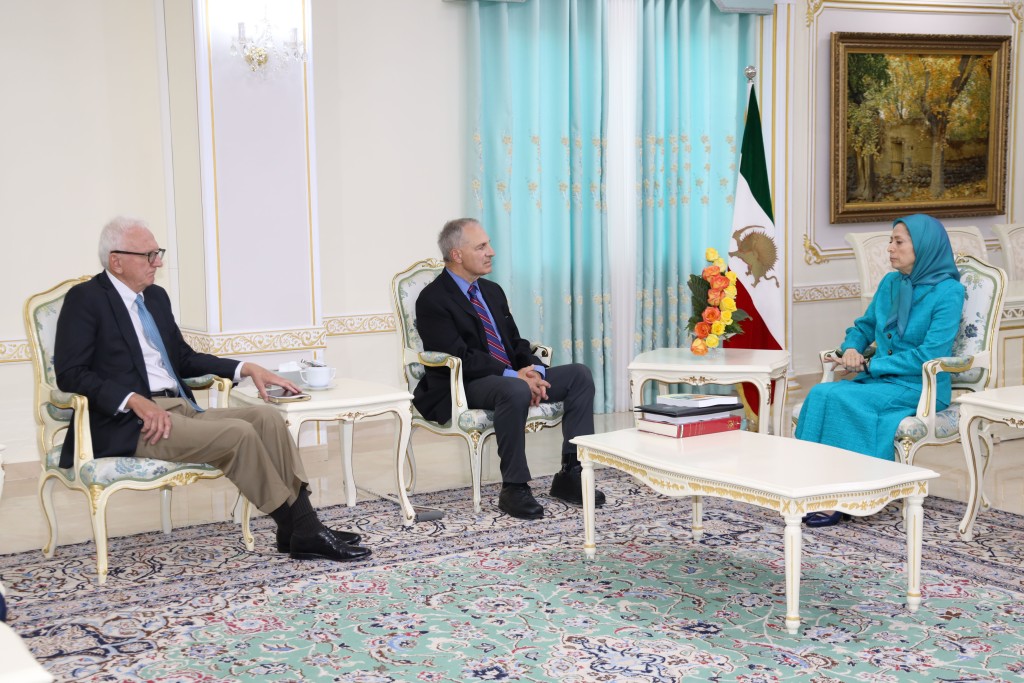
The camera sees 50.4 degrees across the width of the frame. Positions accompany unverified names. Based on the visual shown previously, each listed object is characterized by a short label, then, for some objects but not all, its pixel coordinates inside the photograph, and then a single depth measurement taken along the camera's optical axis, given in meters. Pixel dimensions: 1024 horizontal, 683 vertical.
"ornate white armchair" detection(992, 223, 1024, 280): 7.71
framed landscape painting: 8.45
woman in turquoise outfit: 4.89
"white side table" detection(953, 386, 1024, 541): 4.31
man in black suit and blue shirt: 5.06
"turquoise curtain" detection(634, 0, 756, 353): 7.46
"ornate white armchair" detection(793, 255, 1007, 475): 4.75
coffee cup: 4.82
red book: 4.14
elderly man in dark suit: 4.11
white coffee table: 3.38
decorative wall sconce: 5.77
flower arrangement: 5.65
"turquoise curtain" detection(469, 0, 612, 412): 6.97
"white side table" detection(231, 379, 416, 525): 4.56
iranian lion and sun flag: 6.95
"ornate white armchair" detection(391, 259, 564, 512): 5.08
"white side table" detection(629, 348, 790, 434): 5.32
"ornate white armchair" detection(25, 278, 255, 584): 4.00
